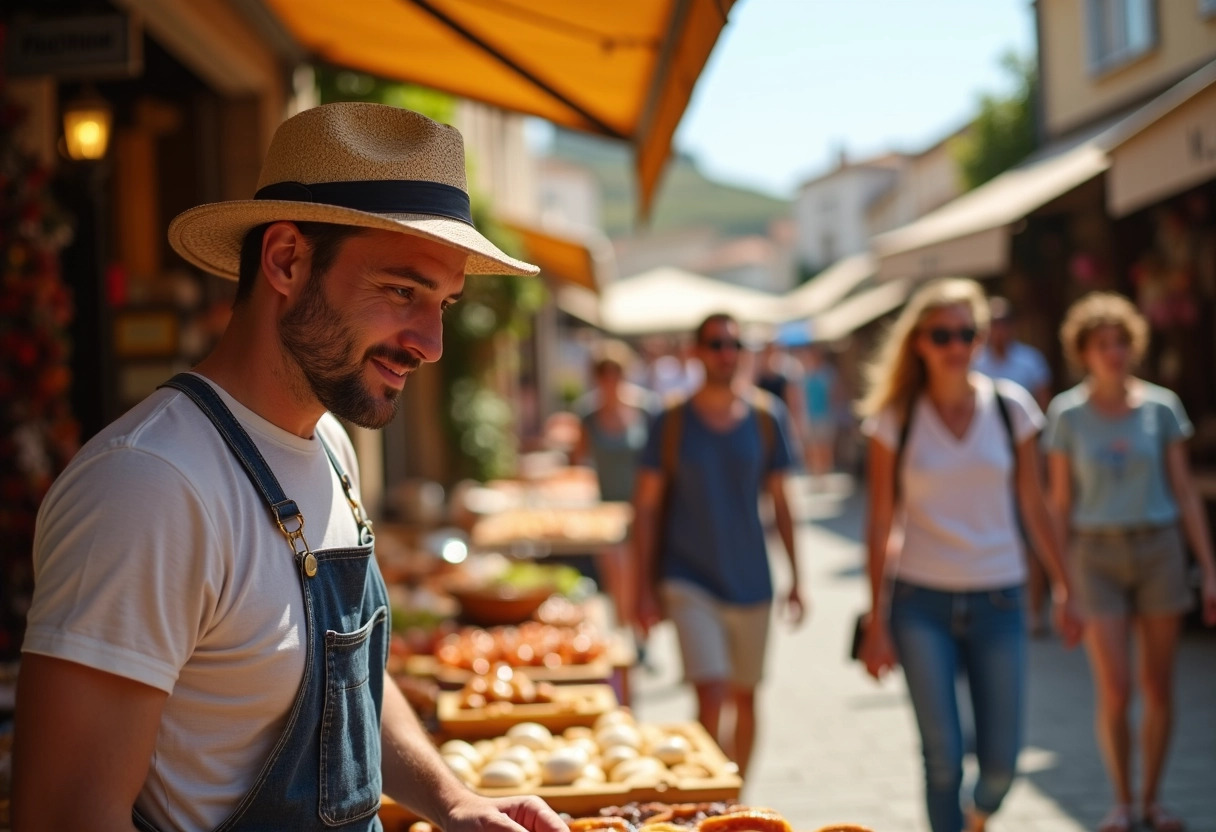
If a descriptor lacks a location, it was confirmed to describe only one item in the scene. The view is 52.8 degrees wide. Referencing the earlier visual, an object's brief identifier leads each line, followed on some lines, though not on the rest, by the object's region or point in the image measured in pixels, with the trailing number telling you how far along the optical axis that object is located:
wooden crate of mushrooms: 3.01
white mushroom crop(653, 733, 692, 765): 3.25
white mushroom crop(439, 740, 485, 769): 3.38
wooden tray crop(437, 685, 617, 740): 3.78
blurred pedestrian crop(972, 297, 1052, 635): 8.88
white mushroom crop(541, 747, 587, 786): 3.13
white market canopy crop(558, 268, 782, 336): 19.44
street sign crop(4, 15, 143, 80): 5.07
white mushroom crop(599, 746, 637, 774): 3.24
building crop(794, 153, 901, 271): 66.88
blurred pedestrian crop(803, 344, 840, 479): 20.77
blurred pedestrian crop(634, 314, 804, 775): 5.42
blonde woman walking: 4.28
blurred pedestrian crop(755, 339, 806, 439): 13.02
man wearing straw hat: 1.59
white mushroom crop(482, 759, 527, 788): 3.09
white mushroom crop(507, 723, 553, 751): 3.46
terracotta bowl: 6.10
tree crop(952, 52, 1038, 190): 35.50
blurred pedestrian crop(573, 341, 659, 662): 9.23
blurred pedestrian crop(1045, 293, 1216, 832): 5.14
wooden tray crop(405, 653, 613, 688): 4.55
